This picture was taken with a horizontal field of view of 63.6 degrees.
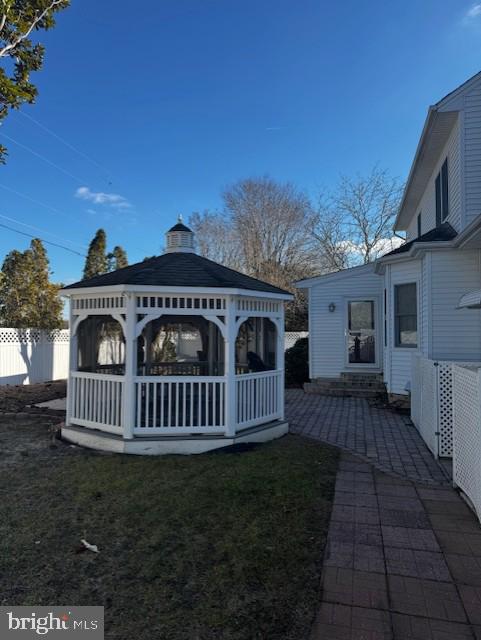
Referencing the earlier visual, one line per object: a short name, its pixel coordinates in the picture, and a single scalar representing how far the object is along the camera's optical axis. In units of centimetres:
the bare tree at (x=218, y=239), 2527
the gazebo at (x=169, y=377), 585
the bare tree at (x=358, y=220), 2358
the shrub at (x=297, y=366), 1356
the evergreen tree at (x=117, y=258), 2295
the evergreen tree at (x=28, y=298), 1423
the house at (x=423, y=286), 760
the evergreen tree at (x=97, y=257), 2134
